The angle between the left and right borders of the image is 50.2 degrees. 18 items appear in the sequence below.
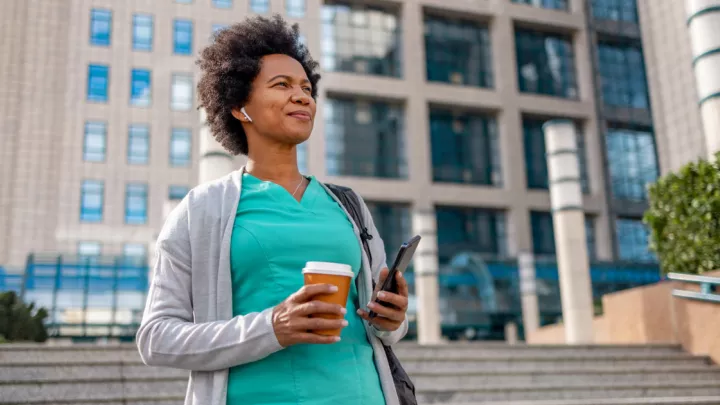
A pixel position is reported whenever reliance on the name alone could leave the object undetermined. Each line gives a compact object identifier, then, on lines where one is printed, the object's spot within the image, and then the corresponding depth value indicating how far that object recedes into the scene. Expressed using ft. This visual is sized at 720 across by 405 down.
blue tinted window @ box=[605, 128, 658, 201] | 139.23
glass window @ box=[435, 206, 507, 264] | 127.13
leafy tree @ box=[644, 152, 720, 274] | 26.96
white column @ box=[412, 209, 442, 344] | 70.08
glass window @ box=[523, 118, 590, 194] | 134.51
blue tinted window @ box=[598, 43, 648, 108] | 142.82
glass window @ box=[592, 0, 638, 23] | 144.05
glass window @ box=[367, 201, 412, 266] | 122.21
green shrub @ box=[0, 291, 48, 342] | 32.30
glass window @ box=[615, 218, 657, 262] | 135.23
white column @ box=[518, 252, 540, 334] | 80.59
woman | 6.31
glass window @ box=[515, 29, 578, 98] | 138.62
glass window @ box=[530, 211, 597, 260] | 132.67
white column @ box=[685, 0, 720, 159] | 29.96
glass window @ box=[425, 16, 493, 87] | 132.87
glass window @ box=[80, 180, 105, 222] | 110.73
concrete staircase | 19.86
